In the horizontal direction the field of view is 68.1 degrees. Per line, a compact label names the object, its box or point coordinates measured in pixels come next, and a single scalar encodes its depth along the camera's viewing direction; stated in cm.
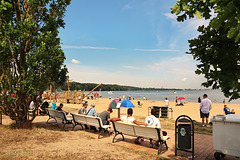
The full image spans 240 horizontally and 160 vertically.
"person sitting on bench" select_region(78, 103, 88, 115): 958
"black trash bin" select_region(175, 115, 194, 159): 529
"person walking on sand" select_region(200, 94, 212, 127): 1017
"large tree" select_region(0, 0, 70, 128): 744
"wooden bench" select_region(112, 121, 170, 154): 563
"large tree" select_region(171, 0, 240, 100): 315
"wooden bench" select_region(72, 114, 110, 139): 746
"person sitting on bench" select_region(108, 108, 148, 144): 671
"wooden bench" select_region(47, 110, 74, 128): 931
